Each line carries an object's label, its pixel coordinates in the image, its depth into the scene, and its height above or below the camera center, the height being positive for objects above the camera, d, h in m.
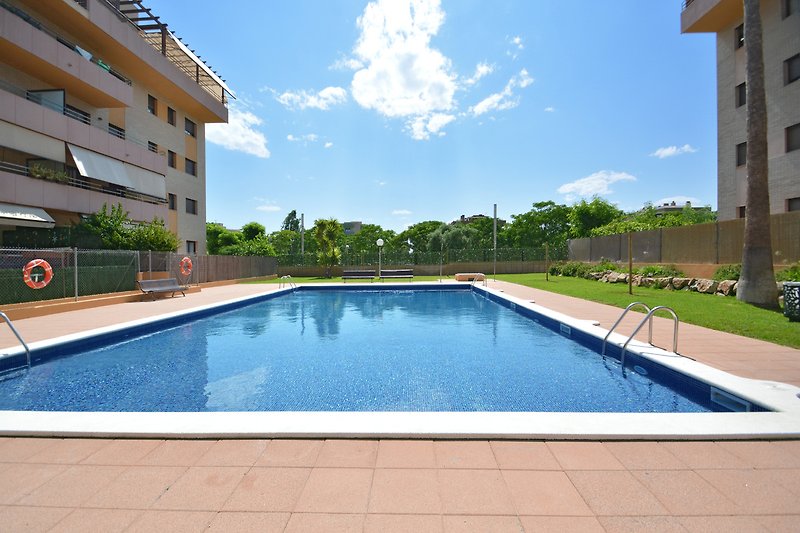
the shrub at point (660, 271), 16.66 -0.54
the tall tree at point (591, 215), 45.91 +5.31
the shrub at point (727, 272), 13.32 -0.47
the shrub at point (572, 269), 23.36 -0.57
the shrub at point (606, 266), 21.44 -0.35
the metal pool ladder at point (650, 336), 5.36 -1.11
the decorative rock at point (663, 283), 15.96 -0.96
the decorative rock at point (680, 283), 15.13 -0.92
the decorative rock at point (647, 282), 16.88 -0.99
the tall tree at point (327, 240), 29.94 +1.68
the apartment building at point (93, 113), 14.72 +7.33
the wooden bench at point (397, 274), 23.45 -0.74
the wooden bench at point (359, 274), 24.23 -0.76
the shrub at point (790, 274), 11.15 -0.45
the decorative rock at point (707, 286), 13.49 -0.94
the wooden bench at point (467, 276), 22.93 -0.90
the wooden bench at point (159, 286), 13.78 -0.83
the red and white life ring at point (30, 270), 10.11 -0.23
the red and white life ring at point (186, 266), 16.92 -0.12
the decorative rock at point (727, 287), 12.62 -0.92
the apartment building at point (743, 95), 16.08 +7.33
